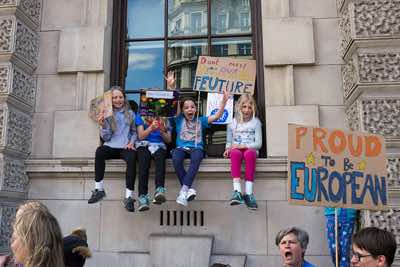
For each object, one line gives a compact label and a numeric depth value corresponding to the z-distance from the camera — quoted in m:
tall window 7.46
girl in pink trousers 6.05
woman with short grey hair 3.92
